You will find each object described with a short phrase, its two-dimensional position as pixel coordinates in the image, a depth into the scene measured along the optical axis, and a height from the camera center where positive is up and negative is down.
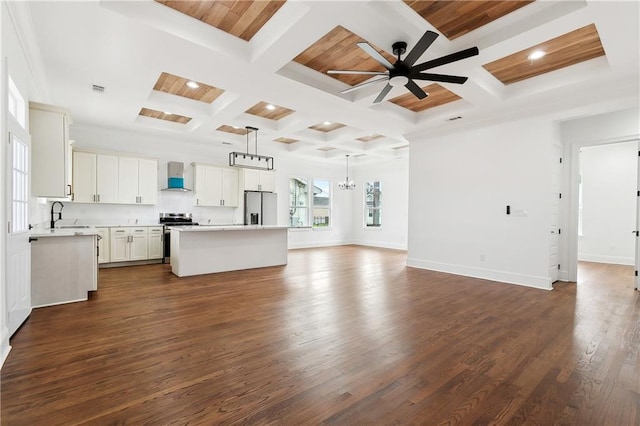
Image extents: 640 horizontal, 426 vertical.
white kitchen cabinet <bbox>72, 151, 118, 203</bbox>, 6.11 +0.61
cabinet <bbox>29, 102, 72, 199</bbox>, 3.72 +0.71
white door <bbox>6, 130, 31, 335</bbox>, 2.71 -0.28
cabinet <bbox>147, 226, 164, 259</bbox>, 6.73 -0.78
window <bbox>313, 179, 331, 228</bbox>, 10.70 +0.25
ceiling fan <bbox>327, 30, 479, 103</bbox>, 2.78 +1.51
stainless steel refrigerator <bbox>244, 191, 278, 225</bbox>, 8.30 +0.03
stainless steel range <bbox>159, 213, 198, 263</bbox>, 6.97 -0.35
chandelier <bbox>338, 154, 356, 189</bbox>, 9.64 +0.82
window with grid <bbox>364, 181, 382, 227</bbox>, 10.78 +0.24
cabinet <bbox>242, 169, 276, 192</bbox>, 8.27 +0.82
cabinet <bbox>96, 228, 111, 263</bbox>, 6.11 -0.81
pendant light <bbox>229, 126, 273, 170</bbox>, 6.25 +1.05
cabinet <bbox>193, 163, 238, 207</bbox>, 7.68 +0.61
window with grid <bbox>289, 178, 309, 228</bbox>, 10.10 +0.26
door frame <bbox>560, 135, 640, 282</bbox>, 5.26 +0.07
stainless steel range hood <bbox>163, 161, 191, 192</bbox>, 7.17 +0.76
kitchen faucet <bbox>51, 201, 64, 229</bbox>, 5.94 -0.14
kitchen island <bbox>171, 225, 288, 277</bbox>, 5.47 -0.79
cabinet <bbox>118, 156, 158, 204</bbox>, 6.61 +0.61
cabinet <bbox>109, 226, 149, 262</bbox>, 6.27 -0.79
